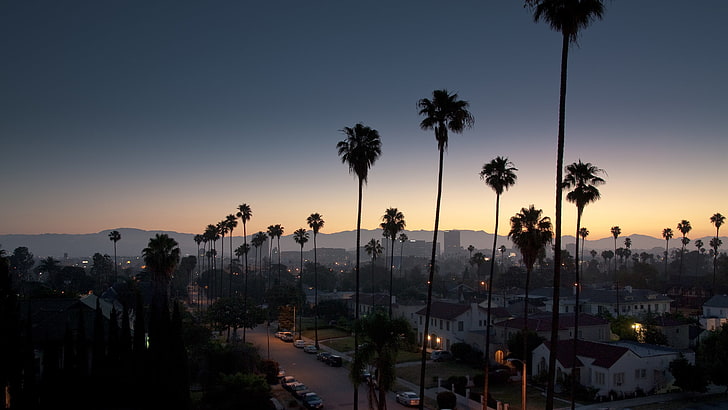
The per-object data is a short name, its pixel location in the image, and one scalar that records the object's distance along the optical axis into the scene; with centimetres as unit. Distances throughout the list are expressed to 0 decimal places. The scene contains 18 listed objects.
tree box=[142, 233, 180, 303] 4131
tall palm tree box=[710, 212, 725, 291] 9594
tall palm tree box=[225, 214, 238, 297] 9012
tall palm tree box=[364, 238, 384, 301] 8881
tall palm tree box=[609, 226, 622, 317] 10667
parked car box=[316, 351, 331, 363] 5739
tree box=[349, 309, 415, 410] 2700
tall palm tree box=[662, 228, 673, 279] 11762
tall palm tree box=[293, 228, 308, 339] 9176
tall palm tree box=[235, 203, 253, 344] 8162
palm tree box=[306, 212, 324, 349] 7662
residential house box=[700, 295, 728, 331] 7294
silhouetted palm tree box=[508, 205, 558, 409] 3647
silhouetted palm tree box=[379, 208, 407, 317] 6052
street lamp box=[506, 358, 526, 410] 3231
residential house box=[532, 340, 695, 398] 4225
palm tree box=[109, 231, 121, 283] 10382
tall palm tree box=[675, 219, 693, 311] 10759
